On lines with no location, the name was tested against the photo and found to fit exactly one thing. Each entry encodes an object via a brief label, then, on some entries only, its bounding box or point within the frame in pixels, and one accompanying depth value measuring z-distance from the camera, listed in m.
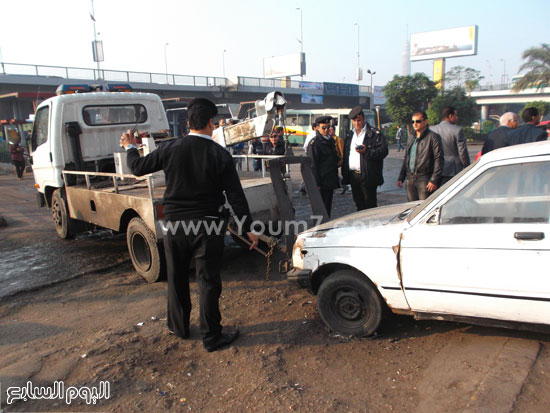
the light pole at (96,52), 26.75
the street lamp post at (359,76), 61.45
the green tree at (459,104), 33.41
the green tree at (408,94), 34.03
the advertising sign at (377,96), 61.84
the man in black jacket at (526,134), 5.51
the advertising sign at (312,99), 50.12
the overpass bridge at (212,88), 29.03
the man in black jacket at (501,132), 5.80
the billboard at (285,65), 63.22
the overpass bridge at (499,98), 57.96
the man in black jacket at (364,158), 5.93
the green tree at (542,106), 35.31
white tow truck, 4.98
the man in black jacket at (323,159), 6.21
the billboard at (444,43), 64.25
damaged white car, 2.85
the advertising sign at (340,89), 53.67
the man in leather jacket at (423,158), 5.38
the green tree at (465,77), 44.81
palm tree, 34.16
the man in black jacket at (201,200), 3.39
